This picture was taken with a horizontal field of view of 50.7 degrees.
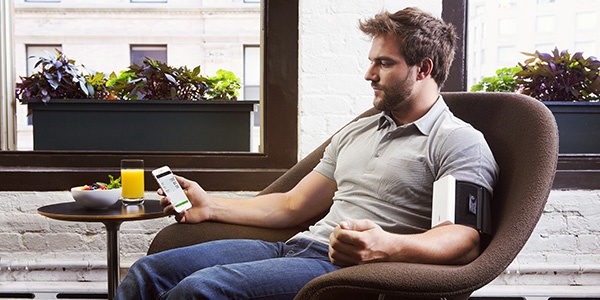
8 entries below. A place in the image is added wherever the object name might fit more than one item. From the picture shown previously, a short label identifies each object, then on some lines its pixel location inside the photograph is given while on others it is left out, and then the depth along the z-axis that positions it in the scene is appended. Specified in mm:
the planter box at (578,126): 2650
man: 1386
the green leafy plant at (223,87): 2729
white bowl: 1903
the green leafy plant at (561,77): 2680
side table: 1790
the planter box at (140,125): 2646
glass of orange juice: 2006
